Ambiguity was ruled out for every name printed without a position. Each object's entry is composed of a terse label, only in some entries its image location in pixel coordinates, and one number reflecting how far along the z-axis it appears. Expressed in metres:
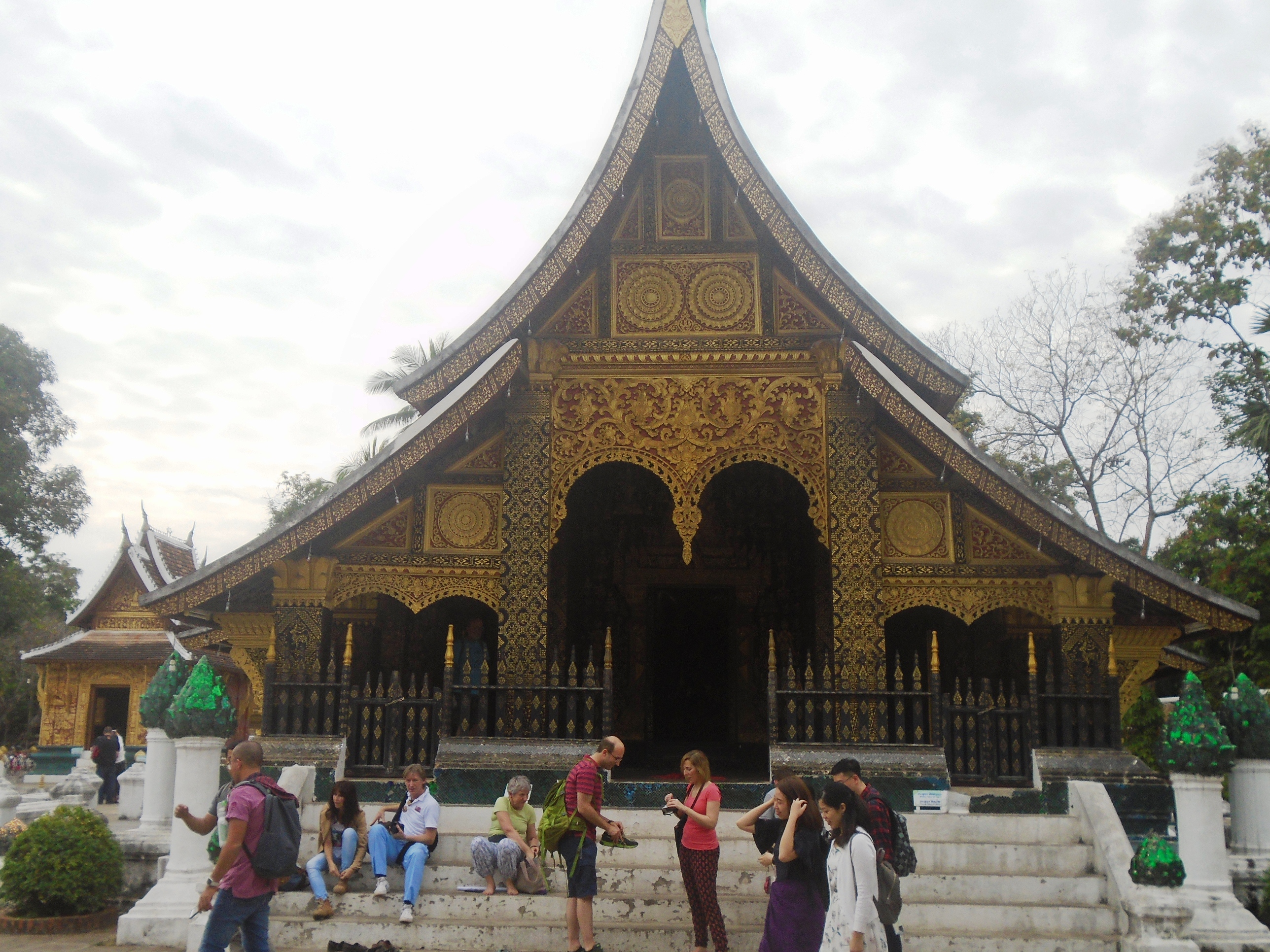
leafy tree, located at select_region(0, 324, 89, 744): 29.91
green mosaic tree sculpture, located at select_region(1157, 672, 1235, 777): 6.75
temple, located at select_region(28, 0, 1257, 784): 8.50
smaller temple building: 25.02
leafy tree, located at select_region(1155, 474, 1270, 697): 14.27
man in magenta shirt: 4.69
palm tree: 28.14
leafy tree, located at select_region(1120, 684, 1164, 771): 17.42
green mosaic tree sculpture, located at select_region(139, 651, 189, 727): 8.32
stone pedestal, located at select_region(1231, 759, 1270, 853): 7.50
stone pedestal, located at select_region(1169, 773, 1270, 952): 6.45
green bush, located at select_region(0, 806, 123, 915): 7.32
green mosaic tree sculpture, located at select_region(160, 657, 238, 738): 7.21
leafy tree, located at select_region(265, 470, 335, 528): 31.31
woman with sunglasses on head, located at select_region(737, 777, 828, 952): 4.79
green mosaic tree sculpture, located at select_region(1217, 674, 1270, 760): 7.52
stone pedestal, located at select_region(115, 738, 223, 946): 6.79
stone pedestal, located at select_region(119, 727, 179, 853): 8.16
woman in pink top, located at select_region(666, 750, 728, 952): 5.57
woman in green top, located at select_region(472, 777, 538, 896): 6.68
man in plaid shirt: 4.69
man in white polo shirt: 6.62
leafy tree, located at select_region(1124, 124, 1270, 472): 16.95
